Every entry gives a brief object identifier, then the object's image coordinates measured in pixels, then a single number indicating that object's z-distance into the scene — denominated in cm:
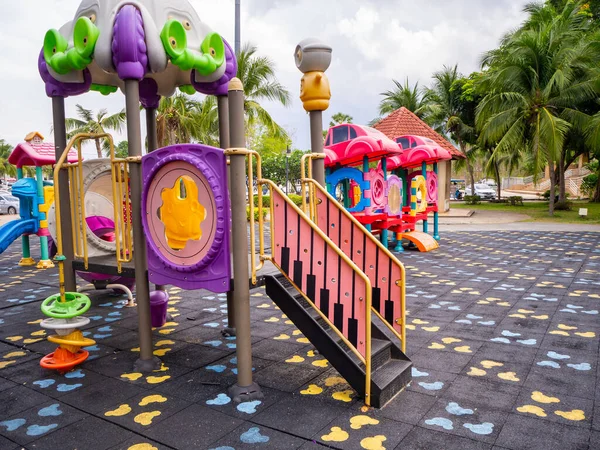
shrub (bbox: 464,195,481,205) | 3405
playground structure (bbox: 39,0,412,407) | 361
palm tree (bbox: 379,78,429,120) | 3519
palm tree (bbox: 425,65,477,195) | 3262
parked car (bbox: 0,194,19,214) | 3092
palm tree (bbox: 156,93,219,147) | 2283
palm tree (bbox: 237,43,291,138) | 2225
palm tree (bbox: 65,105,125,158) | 2841
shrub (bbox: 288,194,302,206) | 2681
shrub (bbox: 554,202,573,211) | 2478
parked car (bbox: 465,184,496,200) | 4115
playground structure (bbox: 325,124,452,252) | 1038
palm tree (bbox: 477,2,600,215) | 2052
